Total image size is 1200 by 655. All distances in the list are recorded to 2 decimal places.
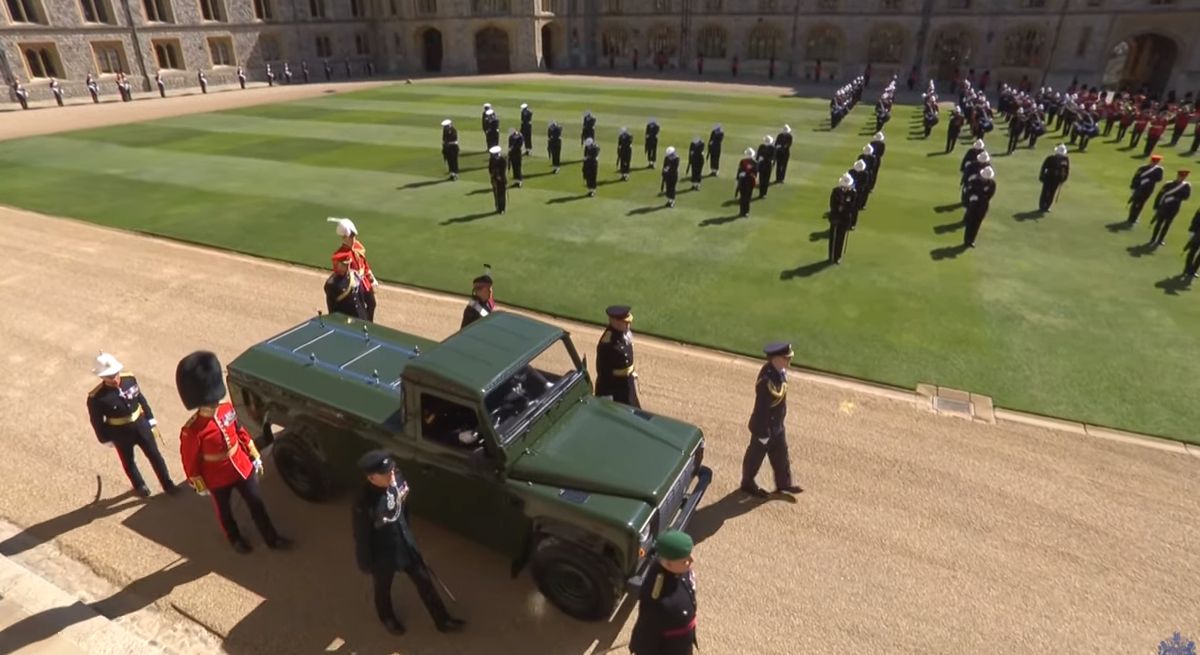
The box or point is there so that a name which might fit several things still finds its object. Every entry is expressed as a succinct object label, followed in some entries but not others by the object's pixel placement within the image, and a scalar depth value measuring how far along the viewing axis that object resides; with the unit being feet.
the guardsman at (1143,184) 48.52
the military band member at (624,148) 60.47
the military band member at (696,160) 58.29
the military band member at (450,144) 59.67
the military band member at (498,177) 48.80
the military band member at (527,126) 71.46
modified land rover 16.62
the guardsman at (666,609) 13.74
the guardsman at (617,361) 23.27
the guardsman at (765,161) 55.26
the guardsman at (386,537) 15.26
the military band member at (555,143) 63.46
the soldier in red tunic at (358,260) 28.76
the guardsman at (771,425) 21.06
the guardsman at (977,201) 43.96
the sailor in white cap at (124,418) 20.53
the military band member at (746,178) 49.78
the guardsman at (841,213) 40.37
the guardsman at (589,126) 68.95
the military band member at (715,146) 60.95
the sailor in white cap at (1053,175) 50.80
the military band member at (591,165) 55.01
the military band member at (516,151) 59.21
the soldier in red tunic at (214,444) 17.63
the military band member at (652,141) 64.90
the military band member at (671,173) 52.75
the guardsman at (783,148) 59.62
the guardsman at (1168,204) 44.24
